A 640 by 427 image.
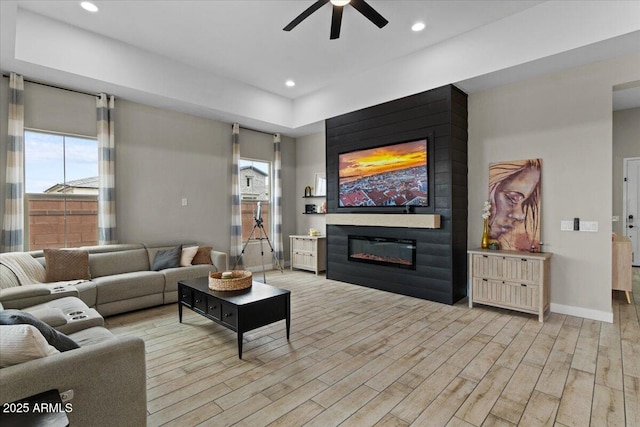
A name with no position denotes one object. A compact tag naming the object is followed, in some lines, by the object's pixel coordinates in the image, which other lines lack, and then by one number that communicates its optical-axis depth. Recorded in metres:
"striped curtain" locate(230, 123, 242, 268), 6.15
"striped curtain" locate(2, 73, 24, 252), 3.84
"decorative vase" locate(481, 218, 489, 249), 4.33
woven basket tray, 3.18
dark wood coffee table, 2.80
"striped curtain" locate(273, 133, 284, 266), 6.91
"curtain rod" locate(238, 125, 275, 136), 6.45
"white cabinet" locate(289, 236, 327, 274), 6.38
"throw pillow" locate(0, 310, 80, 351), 1.60
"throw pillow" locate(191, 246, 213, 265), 5.01
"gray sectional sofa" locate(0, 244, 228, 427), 1.38
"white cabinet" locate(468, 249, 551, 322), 3.64
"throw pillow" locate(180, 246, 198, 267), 4.86
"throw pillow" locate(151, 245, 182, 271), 4.64
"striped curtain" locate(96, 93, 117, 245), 4.55
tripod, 6.20
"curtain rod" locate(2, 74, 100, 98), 4.03
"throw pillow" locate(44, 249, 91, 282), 3.74
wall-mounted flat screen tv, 4.60
